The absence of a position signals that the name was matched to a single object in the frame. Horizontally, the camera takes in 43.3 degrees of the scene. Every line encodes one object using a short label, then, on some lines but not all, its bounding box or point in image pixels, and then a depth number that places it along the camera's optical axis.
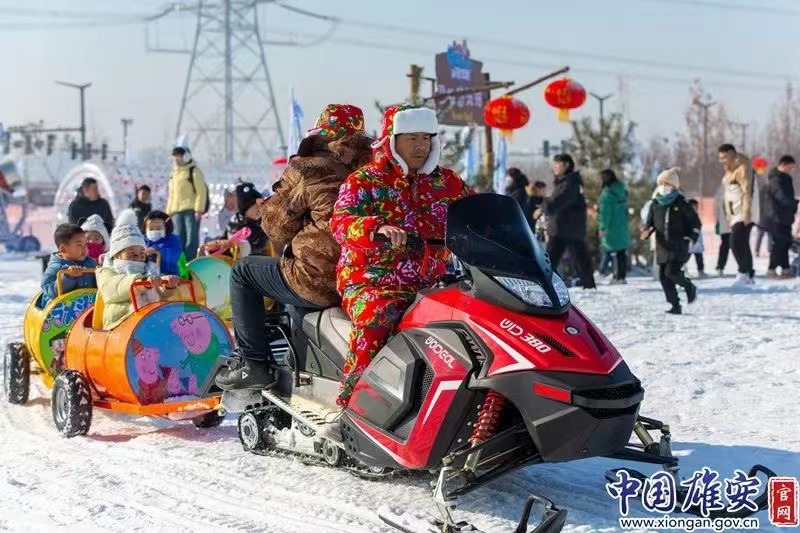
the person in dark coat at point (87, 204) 12.32
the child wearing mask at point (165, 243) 8.61
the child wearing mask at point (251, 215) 9.77
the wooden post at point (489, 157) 19.66
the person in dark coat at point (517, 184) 13.72
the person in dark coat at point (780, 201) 14.00
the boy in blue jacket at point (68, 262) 7.05
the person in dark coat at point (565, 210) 13.20
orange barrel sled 5.78
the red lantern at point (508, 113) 16.83
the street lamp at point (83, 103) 62.06
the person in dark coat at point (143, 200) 14.09
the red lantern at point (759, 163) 32.62
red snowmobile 3.71
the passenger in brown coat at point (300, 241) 4.84
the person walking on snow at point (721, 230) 15.78
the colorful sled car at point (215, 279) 9.27
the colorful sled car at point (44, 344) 6.78
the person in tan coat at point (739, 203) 13.41
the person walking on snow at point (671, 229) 10.59
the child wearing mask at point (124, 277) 6.15
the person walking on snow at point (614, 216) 14.73
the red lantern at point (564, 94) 16.77
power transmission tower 51.69
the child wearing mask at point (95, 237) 8.67
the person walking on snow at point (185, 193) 13.87
